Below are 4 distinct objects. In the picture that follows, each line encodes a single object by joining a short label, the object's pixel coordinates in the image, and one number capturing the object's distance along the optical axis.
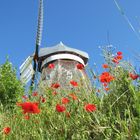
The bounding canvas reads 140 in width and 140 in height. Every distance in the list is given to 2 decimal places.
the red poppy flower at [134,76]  2.03
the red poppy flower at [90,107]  1.80
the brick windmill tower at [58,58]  9.10
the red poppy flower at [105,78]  2.09
